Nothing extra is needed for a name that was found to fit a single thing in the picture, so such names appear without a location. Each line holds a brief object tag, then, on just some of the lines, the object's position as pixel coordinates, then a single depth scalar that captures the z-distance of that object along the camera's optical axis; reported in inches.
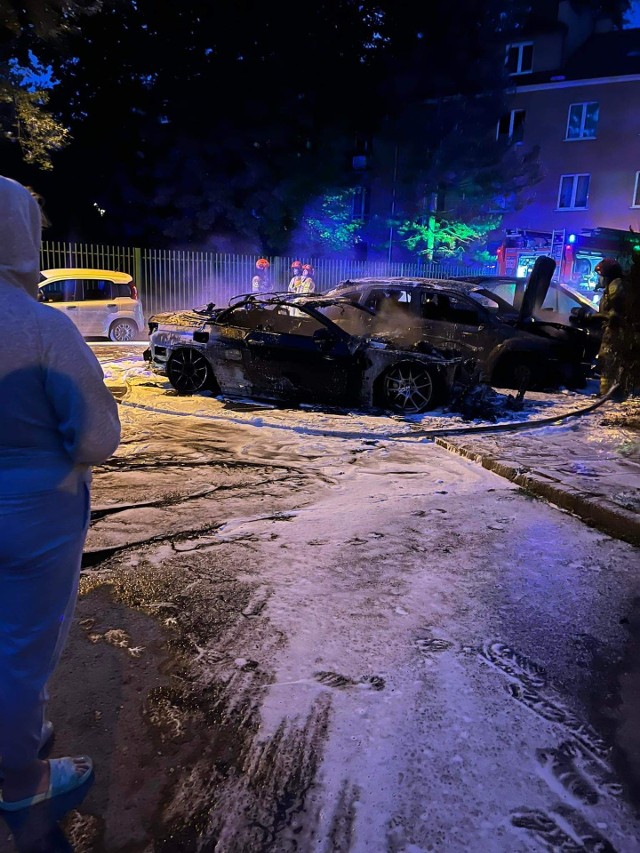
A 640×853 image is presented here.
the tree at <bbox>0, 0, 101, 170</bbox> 498.3
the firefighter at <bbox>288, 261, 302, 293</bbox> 683.4
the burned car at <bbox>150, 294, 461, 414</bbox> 336.8
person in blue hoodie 70.8
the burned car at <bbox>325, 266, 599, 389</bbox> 411.2
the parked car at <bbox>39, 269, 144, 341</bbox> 586.2
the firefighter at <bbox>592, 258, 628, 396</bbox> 303.6
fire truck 655.1
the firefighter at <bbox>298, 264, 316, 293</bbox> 668.7
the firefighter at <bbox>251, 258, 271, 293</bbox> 757.5
